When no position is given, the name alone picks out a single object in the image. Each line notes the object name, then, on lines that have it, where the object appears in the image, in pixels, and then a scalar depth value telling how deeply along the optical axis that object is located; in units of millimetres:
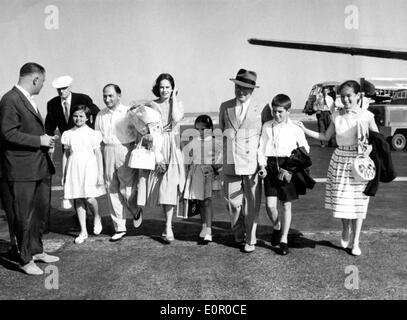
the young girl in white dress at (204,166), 4773
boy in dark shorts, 4352
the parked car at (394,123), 14469
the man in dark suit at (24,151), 3895
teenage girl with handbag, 4234
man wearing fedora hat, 4402
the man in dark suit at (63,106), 5570
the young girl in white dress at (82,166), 4961
